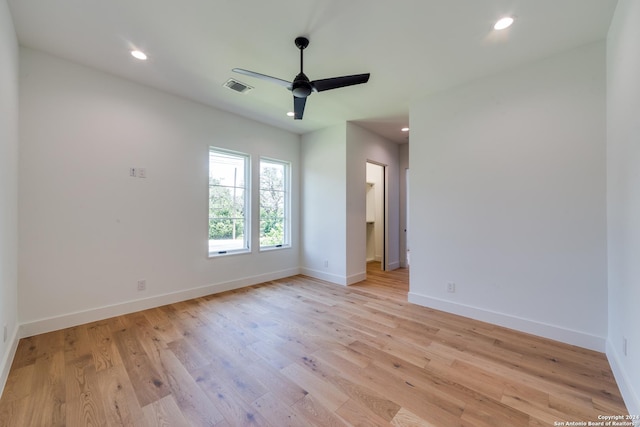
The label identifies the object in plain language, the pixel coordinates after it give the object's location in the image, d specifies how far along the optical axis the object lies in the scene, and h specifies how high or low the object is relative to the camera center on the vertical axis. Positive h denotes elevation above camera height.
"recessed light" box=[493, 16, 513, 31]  2.09 +1.55
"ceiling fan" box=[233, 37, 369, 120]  2.33 +1.20
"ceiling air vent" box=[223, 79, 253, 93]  3.15 +1.58
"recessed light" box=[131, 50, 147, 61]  2.59 +1.60
